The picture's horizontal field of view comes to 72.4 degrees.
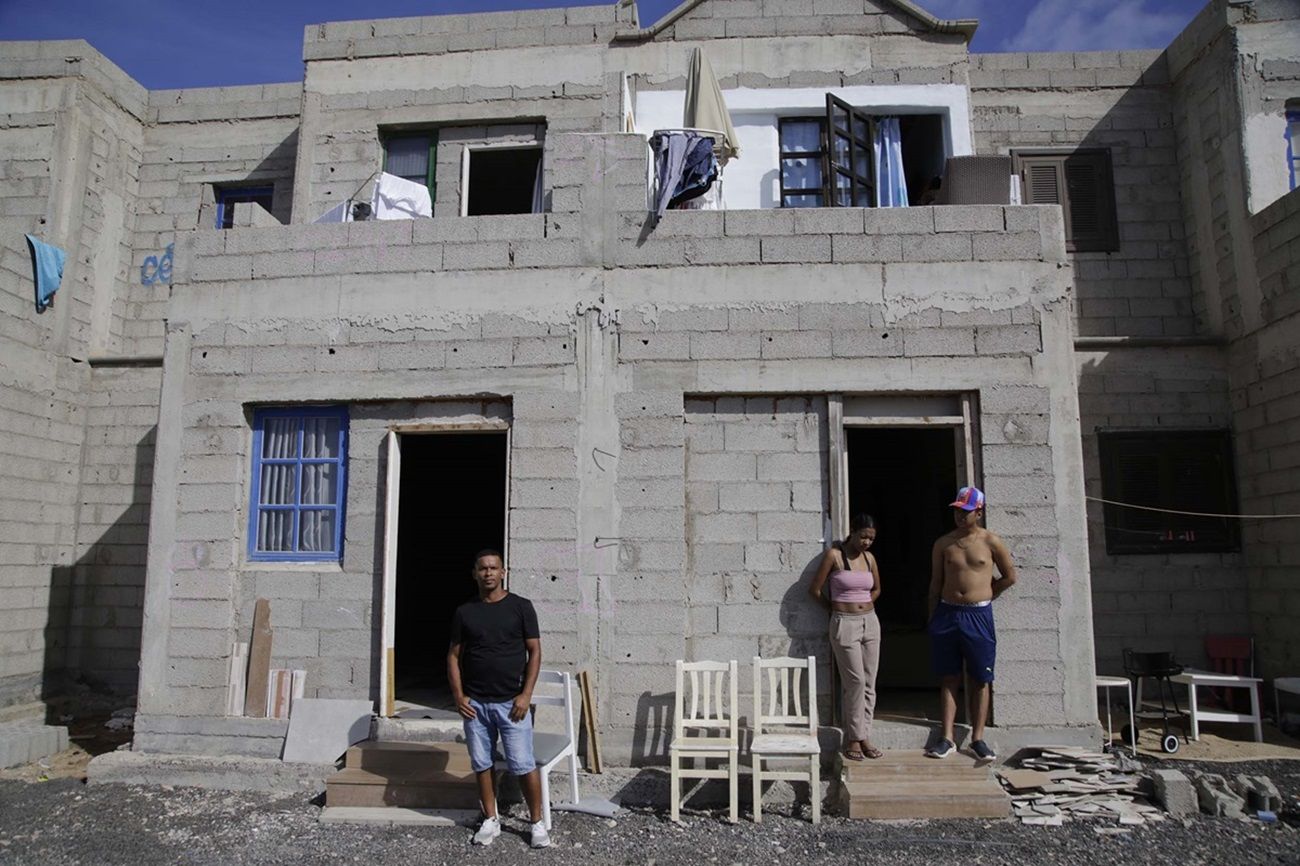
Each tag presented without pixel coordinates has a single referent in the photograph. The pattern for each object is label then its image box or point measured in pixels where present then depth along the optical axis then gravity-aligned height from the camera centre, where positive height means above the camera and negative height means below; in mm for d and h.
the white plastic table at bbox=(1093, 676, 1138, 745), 7290 -967
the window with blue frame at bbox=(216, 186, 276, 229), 12023 +4910
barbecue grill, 7527 -877
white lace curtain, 7219 +648
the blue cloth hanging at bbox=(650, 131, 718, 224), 7164 +3218
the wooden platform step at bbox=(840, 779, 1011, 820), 5727 -1524
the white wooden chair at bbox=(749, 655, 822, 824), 5848 -1094
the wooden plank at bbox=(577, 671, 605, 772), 6449 -1207
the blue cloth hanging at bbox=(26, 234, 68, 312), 10336 +3381
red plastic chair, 9141 -928
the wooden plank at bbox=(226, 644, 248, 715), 6965 -916
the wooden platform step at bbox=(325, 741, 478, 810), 6039 -1477
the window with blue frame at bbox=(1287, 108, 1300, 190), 9648 +4624
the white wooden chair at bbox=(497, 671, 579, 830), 5840 -1216
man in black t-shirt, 5484 -739
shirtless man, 6301 -322
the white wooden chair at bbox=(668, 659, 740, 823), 5918 -1123
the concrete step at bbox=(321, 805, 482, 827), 5848 -1669
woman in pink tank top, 6305 -430
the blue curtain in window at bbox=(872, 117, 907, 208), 10320 +4628
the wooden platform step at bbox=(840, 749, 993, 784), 5996 -1392
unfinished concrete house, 6770 +1792
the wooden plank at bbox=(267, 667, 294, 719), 6904 -1020
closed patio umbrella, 8658 +4503
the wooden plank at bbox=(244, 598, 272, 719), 6930 -786
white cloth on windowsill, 9094 +3729
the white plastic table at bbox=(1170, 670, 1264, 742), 7621 -1080
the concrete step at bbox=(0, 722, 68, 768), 7688 -1593
